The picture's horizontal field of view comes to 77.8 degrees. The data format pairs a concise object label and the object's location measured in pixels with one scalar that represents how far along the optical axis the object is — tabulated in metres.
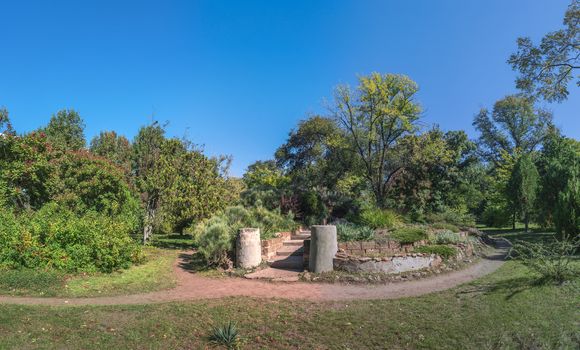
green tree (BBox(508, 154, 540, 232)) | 19.75
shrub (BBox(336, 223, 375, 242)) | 10.70
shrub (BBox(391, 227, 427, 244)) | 10.27
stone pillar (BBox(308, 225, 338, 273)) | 9.12
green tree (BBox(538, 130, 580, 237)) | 11.84
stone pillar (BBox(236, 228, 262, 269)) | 9.92
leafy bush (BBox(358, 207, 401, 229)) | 12.61
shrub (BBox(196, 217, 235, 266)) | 10.11
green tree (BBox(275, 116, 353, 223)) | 15.99
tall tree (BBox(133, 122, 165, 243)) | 13.10
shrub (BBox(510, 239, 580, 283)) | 7.28
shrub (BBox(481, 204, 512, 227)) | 26.28
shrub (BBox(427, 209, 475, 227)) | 17.70
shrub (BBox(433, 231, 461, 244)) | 11.34
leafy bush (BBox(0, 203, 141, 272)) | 8.41
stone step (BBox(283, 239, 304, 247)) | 11.77
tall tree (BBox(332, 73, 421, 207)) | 18.80
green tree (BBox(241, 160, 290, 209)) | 15.50
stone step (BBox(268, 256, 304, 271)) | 9.97
